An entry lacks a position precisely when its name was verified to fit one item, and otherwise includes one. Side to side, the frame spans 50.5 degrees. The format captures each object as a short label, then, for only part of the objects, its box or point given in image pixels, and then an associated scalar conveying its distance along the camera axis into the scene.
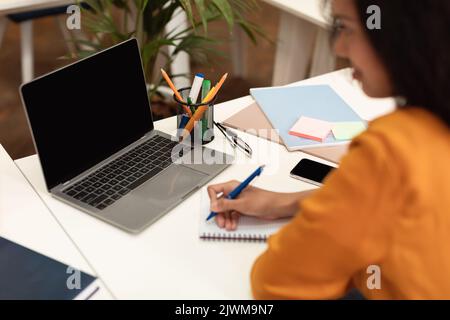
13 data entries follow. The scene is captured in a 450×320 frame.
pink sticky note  1.18
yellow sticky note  1.19
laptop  0.91
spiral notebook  0.88
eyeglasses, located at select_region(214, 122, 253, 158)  1.15
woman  0.55
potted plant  1.62
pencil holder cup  1.14
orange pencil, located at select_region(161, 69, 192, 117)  1.14
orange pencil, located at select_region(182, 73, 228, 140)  1.13
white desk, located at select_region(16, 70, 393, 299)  0.79
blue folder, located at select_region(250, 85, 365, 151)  1.18
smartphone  1.05
